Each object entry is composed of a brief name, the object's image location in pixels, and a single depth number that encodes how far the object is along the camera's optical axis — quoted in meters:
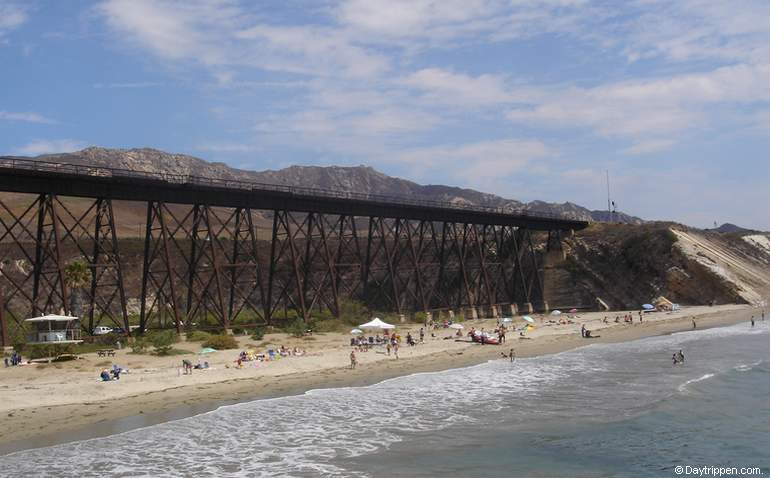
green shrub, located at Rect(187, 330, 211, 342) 35.53
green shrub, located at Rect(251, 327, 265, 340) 36.74
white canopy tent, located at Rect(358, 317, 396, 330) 37.53
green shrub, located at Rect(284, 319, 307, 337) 38.59
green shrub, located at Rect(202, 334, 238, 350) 33.03
